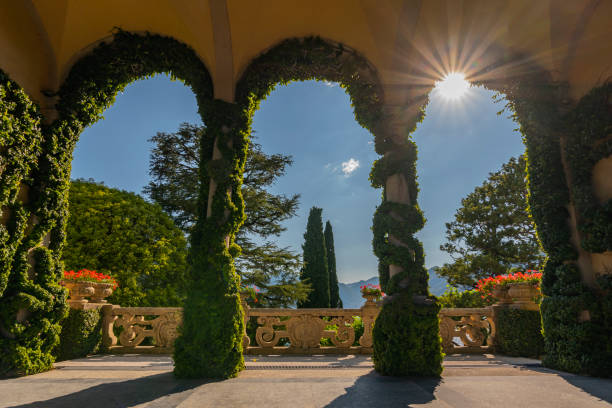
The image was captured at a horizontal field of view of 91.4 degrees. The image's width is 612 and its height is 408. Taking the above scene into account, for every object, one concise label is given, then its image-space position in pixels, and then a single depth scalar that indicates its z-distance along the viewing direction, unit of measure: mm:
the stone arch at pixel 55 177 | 4398
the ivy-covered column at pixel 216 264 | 4203
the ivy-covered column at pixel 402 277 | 4301
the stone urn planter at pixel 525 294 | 6633
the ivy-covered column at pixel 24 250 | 4246
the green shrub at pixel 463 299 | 10195
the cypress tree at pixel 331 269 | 19983
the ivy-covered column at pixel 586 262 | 4418
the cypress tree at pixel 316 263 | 17766
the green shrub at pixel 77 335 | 5941
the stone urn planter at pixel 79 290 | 6242
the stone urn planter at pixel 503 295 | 6992
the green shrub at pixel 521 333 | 6359
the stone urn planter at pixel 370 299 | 7604
